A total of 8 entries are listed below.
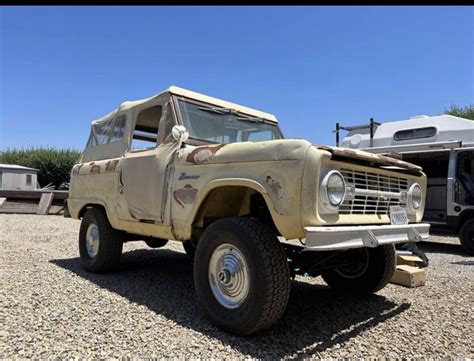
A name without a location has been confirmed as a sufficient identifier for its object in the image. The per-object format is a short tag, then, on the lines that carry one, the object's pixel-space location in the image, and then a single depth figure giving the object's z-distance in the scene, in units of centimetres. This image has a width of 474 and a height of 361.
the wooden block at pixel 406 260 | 540
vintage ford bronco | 285
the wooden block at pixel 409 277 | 488
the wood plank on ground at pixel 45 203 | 1409
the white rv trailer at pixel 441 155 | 878
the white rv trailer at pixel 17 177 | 2389
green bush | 3425
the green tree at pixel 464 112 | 2513
